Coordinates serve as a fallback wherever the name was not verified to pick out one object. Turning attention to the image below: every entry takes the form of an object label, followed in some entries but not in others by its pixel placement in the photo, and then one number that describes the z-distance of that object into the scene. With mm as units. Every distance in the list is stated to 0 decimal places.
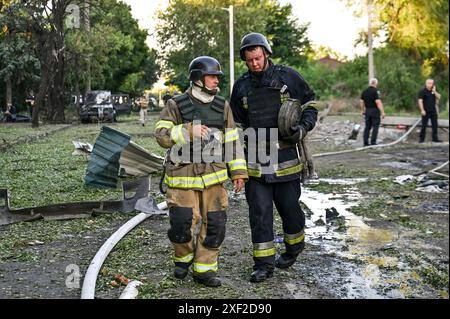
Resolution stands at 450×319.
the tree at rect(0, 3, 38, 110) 21656
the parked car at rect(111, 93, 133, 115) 36219
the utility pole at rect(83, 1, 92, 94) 26250
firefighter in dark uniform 5000
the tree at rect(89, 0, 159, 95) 26141
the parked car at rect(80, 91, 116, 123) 31062
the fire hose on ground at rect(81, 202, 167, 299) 4375
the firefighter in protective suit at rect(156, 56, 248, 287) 4680
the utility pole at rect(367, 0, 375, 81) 19106
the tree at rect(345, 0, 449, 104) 11013
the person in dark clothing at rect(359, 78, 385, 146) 17047
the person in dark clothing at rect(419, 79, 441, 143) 18047
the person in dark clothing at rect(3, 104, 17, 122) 29609
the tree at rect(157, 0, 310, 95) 31047
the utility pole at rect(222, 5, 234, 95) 29844
